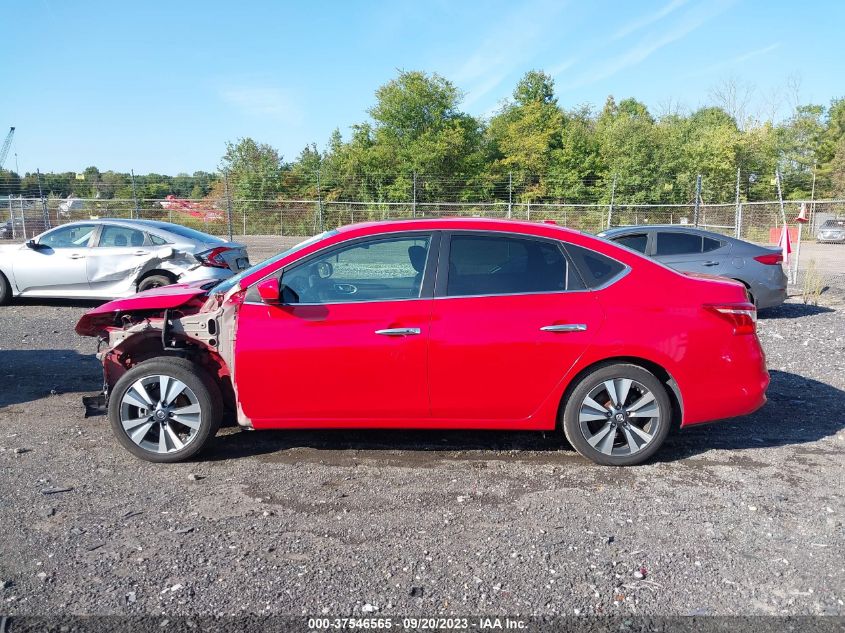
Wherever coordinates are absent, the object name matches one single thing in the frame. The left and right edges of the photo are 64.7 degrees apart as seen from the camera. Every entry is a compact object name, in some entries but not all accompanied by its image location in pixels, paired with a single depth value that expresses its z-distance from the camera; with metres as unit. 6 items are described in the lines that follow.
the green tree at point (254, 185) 27.64
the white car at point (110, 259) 10.26
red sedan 4.32
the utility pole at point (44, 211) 24.47
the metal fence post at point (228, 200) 23.88
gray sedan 9.98
